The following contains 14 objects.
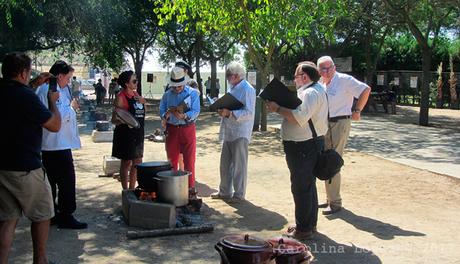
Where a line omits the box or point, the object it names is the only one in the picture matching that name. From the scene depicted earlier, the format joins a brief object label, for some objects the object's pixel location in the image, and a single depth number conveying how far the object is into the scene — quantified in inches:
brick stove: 214.2
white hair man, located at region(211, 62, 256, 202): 257.3
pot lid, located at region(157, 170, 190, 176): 223.9
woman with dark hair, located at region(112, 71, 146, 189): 248.4
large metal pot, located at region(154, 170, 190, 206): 217.8
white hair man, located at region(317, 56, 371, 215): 245.3
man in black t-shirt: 149.1
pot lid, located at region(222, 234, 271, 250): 133.5
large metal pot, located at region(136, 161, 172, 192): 232.5
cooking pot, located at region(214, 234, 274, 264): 131.3
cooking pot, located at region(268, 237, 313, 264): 139.7
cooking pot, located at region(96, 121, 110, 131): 534.6
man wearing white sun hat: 259.9
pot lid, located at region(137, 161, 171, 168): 235.5
